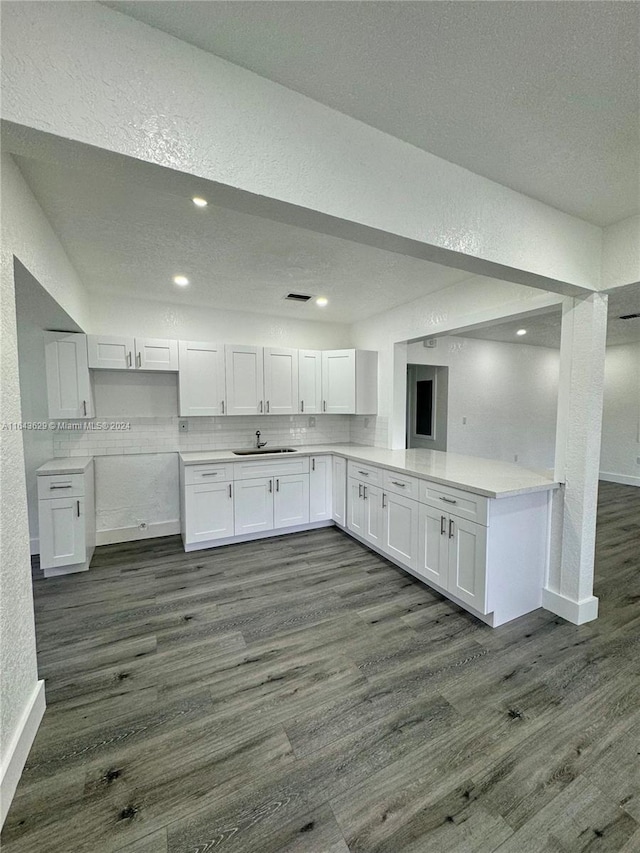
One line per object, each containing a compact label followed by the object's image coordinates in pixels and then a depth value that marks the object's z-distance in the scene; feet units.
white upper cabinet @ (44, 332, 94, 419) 10.53
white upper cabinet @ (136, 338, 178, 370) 11.55
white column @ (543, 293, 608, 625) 7.47
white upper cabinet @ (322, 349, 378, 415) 13.97
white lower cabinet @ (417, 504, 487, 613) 7.55
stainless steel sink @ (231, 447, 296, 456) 13.76
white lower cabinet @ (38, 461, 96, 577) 9.62
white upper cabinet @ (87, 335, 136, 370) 11.03
